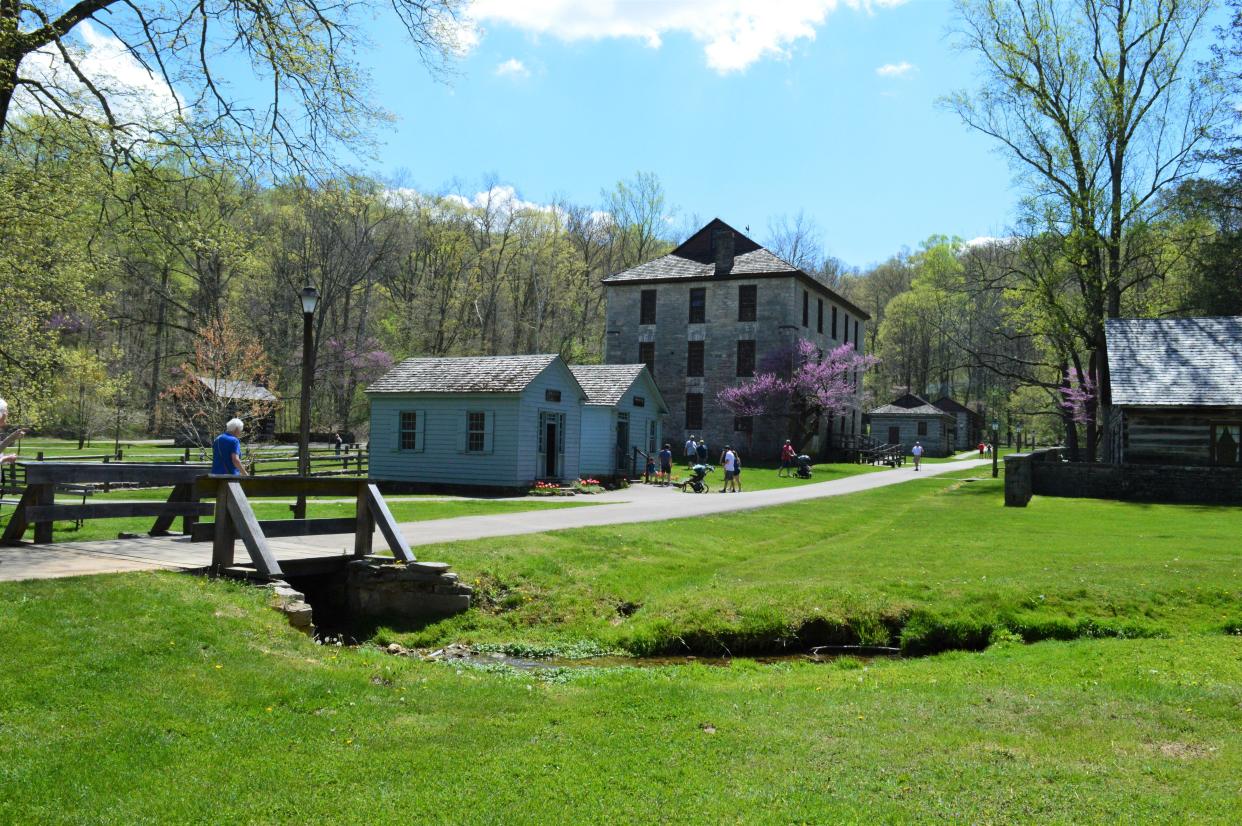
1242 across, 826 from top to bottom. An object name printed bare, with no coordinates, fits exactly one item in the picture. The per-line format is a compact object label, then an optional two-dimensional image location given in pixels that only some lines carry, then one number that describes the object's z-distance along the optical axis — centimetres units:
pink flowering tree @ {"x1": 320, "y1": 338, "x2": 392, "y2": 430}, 5444
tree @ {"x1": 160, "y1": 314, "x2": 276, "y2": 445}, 3734
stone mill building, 5016
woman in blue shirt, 1268
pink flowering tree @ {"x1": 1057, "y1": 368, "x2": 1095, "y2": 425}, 4025
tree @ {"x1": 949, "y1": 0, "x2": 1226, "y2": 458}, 3775
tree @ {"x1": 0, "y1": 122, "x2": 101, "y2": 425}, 1797
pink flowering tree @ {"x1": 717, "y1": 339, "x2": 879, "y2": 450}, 4825
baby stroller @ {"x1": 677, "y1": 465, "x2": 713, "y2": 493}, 3177
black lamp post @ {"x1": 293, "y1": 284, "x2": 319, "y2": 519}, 1576
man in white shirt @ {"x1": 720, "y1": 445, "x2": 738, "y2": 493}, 3173
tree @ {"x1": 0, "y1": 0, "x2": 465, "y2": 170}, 1578
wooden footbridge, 1005
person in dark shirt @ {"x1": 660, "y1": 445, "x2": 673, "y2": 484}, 3494
